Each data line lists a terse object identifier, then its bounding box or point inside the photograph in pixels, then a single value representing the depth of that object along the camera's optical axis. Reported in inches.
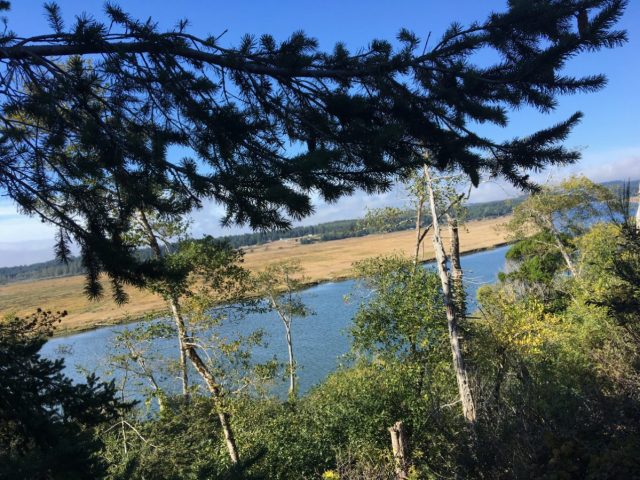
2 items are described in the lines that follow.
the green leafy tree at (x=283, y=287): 790.5
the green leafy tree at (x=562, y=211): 851.7
